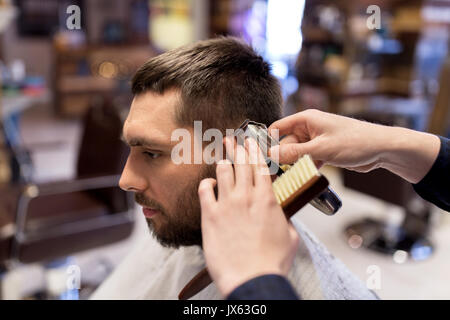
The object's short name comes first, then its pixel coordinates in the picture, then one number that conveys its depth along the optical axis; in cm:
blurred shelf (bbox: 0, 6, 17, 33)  301
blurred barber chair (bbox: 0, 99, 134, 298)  172
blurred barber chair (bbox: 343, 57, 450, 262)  196
